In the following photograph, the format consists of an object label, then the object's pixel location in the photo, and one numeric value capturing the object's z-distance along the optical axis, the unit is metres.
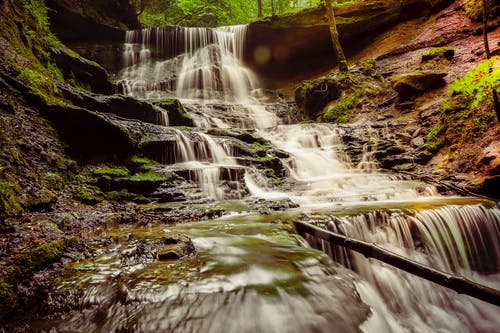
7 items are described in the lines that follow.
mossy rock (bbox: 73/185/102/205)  5.90
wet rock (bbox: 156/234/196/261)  3.23
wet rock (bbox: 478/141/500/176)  6.29
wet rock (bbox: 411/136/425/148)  9.27
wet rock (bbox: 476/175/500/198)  6.05
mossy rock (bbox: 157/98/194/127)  12.02
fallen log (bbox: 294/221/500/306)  1.96
